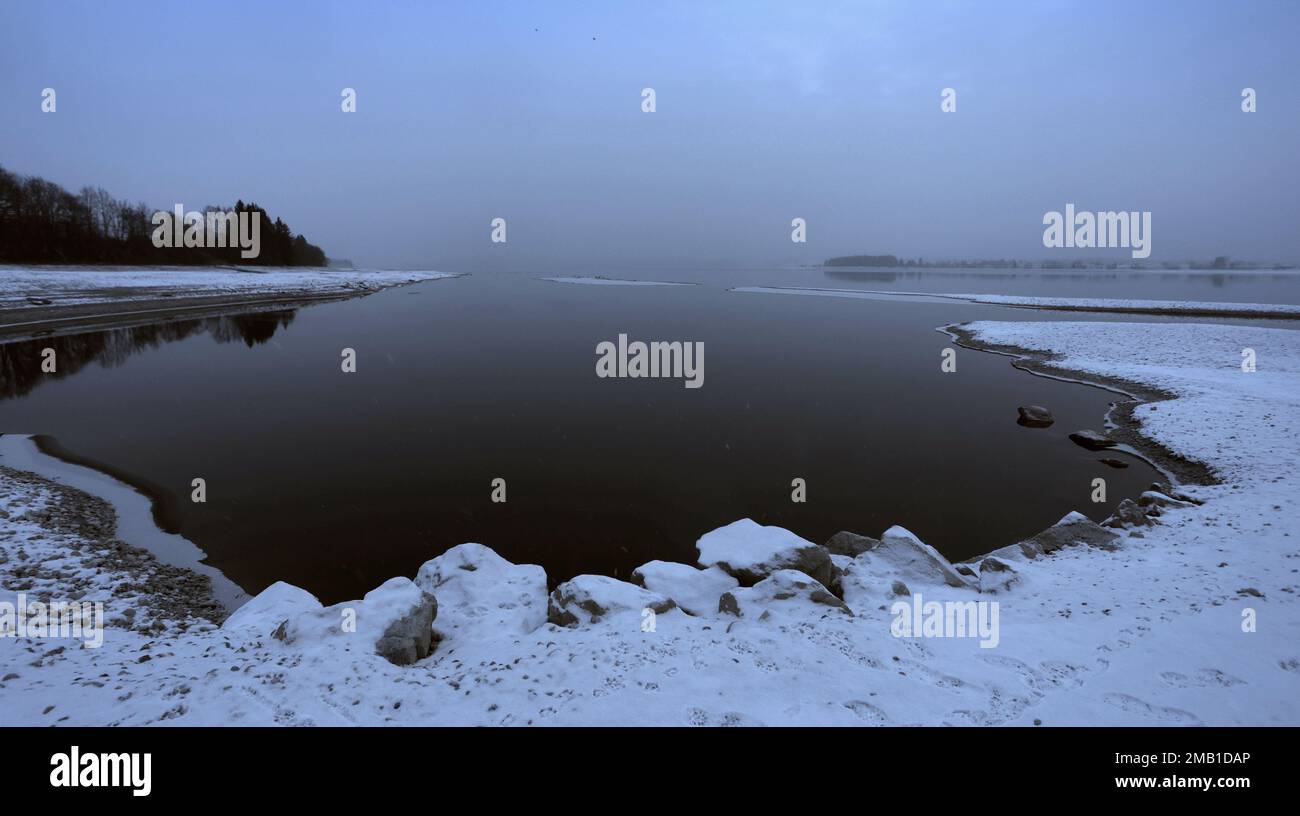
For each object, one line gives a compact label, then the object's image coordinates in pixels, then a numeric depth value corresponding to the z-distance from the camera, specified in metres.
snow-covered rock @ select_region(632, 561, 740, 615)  7.68
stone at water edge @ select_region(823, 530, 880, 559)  9.35
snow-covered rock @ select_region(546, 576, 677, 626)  6.97
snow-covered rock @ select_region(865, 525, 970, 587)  8.05
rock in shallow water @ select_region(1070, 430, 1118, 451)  15.67
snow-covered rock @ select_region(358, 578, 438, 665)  6.10
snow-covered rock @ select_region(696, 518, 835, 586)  8.20
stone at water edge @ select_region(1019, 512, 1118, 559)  9.31
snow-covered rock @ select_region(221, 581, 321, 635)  6.65
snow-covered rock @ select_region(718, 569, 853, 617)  7.12
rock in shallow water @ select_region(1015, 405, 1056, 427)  17.81
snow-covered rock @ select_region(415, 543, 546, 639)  7.04
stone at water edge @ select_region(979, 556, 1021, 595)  7.80
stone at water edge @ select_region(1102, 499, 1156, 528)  10.03
